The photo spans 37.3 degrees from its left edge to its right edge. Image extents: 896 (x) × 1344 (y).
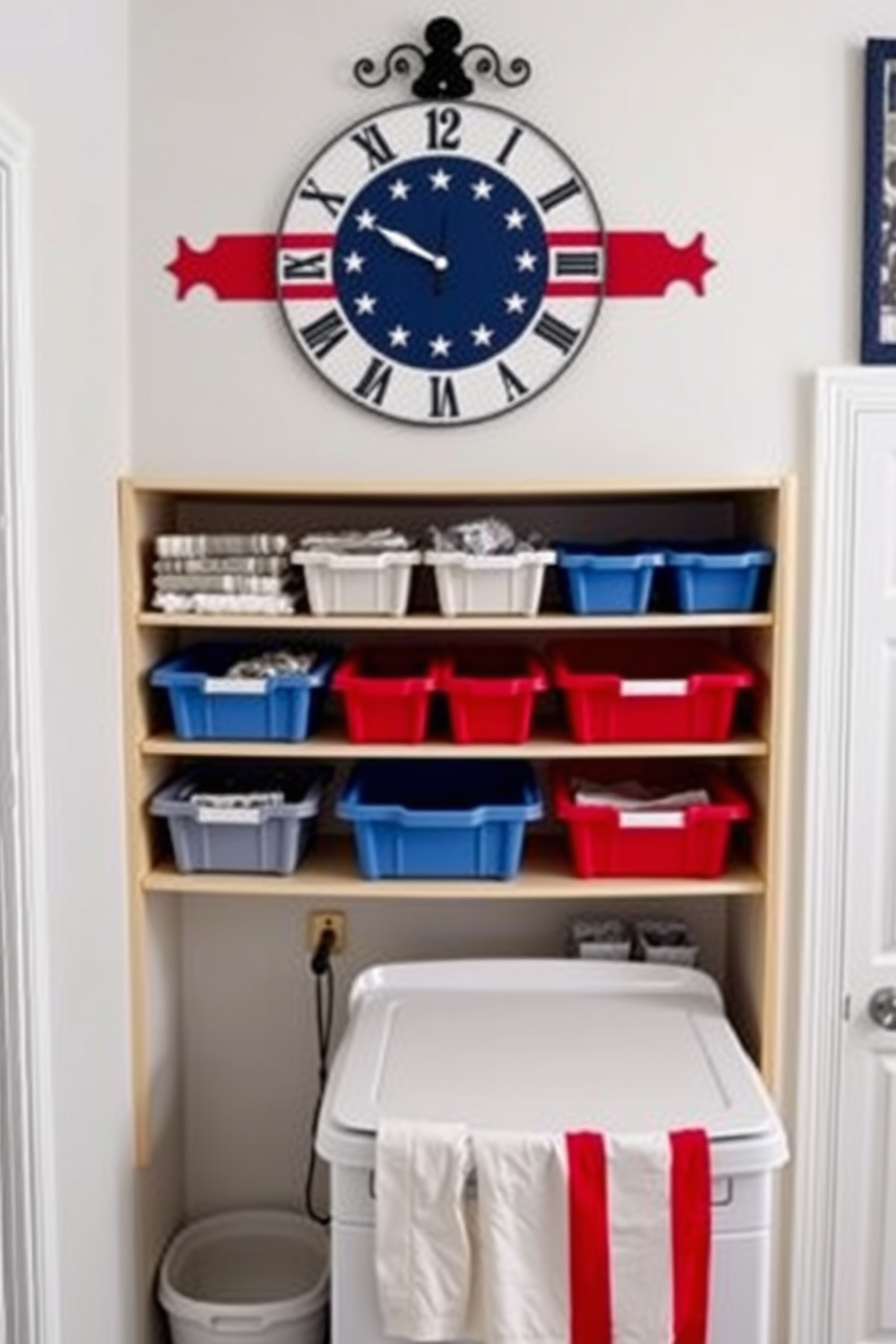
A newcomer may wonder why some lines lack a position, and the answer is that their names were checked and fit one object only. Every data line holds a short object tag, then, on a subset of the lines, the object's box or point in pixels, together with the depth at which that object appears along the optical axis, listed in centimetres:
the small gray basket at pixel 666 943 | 227
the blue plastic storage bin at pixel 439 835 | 207
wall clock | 216
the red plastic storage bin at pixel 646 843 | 210
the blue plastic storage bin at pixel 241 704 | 205
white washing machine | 179
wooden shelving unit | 205
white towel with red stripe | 173
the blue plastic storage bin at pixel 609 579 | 203
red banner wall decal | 218
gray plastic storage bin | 209
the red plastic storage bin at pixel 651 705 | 206
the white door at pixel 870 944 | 219
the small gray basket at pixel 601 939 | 227
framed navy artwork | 213
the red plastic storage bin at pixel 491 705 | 205
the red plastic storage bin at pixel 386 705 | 205
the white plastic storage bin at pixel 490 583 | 201
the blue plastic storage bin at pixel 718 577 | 204
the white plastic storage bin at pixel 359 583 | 202
